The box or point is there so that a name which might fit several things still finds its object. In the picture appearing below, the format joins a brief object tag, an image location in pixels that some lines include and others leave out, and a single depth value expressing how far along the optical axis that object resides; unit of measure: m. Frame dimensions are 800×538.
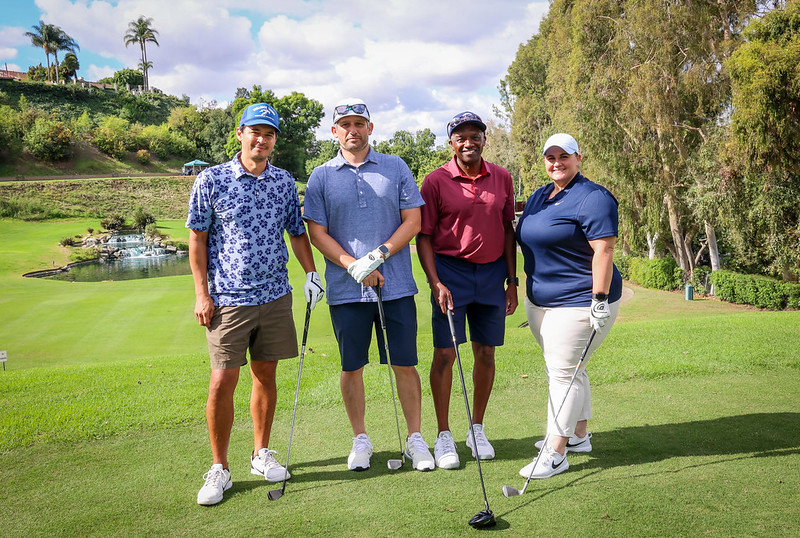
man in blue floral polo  3.21
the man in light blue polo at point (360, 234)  3.47
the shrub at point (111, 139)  56.97
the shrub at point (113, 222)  38.22
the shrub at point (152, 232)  37.84
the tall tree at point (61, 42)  79.12
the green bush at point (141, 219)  40.11
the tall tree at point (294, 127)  70.38
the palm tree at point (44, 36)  77.56
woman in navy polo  3.17
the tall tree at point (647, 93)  17.61
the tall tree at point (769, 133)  13.73
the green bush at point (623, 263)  26.86
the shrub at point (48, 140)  49.53
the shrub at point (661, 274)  23.45
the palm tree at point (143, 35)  92.50
